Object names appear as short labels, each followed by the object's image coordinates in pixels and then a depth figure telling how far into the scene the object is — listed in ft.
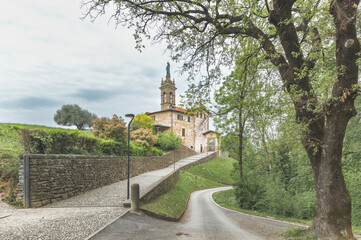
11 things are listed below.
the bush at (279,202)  36.50
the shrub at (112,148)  47.29
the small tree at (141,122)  100.96
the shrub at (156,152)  83.76
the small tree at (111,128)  55.36
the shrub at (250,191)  43.24
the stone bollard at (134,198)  25.88
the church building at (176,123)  132.87
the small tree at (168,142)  105.60
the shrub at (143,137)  74.38
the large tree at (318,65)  15.75
